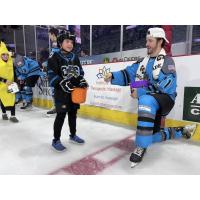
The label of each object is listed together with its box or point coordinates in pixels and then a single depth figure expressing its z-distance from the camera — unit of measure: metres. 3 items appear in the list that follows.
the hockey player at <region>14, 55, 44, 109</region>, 4.16
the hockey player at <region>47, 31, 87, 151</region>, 1.84
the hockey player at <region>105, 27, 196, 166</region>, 1.62
